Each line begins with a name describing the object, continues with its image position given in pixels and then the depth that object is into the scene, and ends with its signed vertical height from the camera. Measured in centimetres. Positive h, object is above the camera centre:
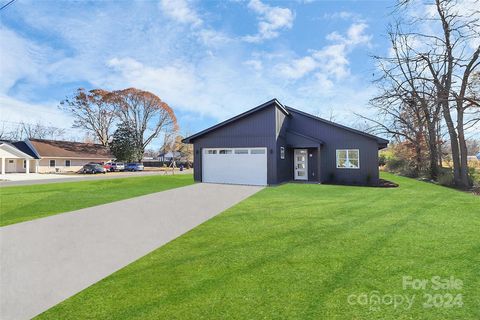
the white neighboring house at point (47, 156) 2941 +136
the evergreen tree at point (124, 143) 4000 +359
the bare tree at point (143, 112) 4059 +910
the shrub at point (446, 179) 1522 -125
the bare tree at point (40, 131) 5181 +783
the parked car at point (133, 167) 3794 -40
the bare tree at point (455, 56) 1321 +580
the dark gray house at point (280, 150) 1477 +77
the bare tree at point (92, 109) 4012 +957
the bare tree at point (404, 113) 1527 +382
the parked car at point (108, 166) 3526 -18
